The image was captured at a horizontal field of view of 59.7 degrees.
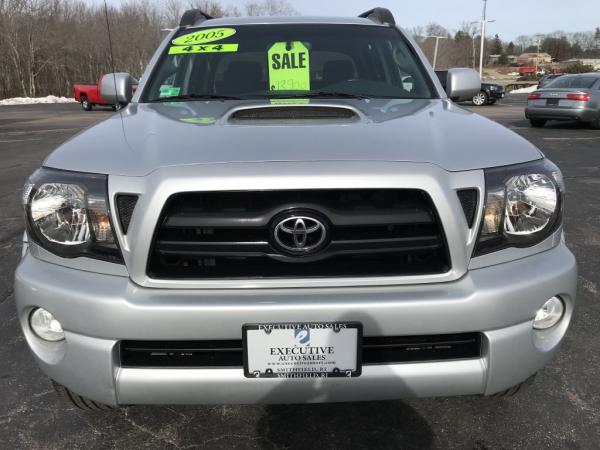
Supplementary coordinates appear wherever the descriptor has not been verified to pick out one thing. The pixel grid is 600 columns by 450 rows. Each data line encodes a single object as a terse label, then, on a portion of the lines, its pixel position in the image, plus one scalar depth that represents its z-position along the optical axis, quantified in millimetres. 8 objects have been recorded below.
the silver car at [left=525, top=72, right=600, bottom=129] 13383
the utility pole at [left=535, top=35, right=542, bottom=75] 98788
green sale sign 2881
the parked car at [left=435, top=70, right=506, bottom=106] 23484
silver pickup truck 1601
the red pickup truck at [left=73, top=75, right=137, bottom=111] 24781
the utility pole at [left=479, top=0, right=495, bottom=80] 45706
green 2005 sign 3174
